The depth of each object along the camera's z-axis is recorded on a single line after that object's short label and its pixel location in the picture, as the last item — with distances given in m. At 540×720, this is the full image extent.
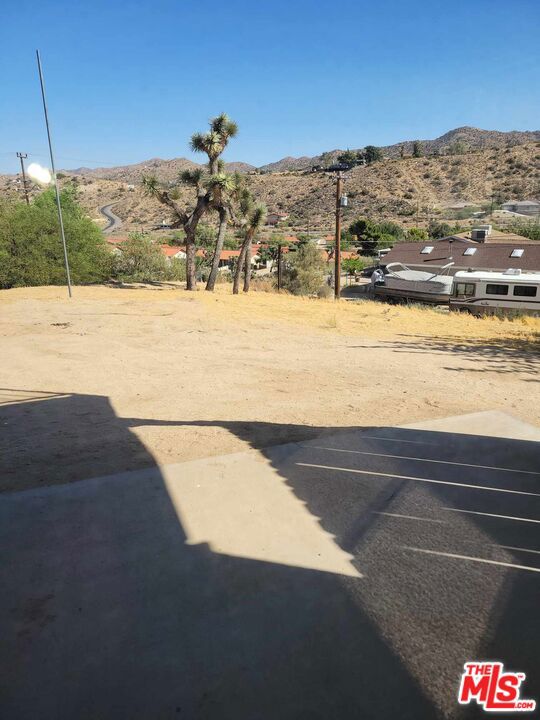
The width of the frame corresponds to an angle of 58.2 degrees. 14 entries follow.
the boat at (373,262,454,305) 29.38
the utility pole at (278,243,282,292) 35.38
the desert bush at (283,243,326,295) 38.03
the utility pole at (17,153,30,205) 55.99
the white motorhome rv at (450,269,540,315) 24.08
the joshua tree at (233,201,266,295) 28.45
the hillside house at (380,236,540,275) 32.59
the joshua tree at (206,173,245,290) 25.11
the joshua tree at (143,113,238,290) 25.78
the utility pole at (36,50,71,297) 18.84
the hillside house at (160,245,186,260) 55.33
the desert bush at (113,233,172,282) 37.19
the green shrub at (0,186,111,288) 29.61
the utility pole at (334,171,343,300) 28.44
